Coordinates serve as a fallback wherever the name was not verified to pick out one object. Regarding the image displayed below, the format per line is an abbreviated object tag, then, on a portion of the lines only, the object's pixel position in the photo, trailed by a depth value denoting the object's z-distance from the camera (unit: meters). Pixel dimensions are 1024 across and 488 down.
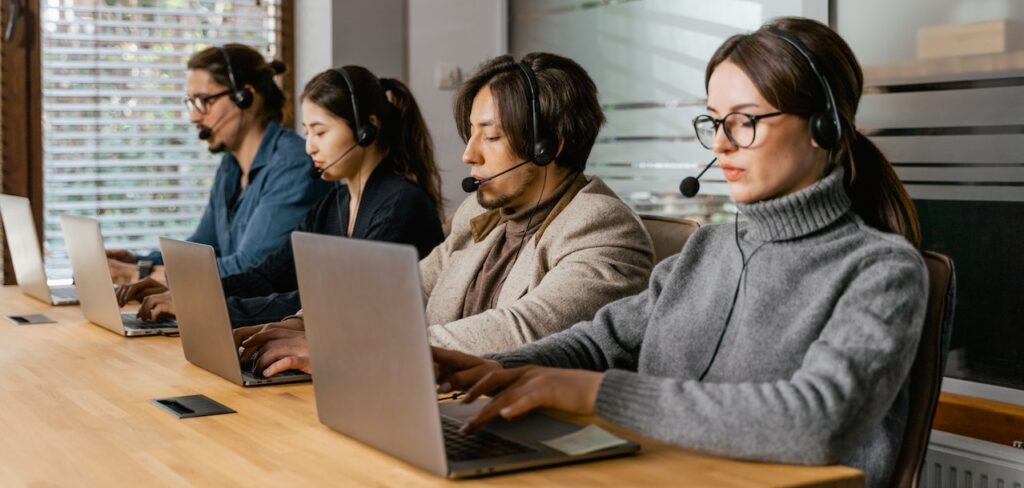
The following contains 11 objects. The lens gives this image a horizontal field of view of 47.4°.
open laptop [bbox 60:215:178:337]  2.09
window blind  3.79
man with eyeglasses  2.95
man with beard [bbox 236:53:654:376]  1.75
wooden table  1.09
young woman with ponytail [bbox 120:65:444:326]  2.48
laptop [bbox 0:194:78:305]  2.64
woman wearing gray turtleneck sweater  1.11
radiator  2.04
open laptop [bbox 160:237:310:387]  1.59
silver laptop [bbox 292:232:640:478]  1.05
